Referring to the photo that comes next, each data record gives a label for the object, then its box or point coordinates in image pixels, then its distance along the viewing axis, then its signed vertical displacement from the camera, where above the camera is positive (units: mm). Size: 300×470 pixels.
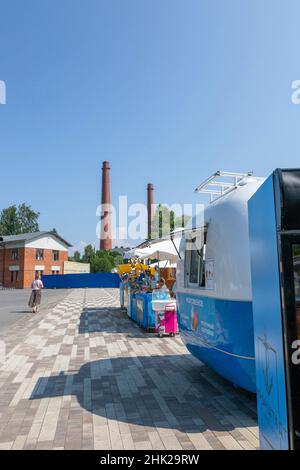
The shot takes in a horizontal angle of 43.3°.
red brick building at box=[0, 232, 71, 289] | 50969 +2447
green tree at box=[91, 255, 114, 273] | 61750 +1703
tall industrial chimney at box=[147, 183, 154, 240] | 56125 +11147
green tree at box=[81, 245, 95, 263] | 93438 +5646
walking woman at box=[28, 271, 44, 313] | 17000 -935
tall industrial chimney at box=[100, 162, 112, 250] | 52884 +10131
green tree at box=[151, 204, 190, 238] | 39981 +6170
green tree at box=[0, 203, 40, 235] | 80875 +11832
